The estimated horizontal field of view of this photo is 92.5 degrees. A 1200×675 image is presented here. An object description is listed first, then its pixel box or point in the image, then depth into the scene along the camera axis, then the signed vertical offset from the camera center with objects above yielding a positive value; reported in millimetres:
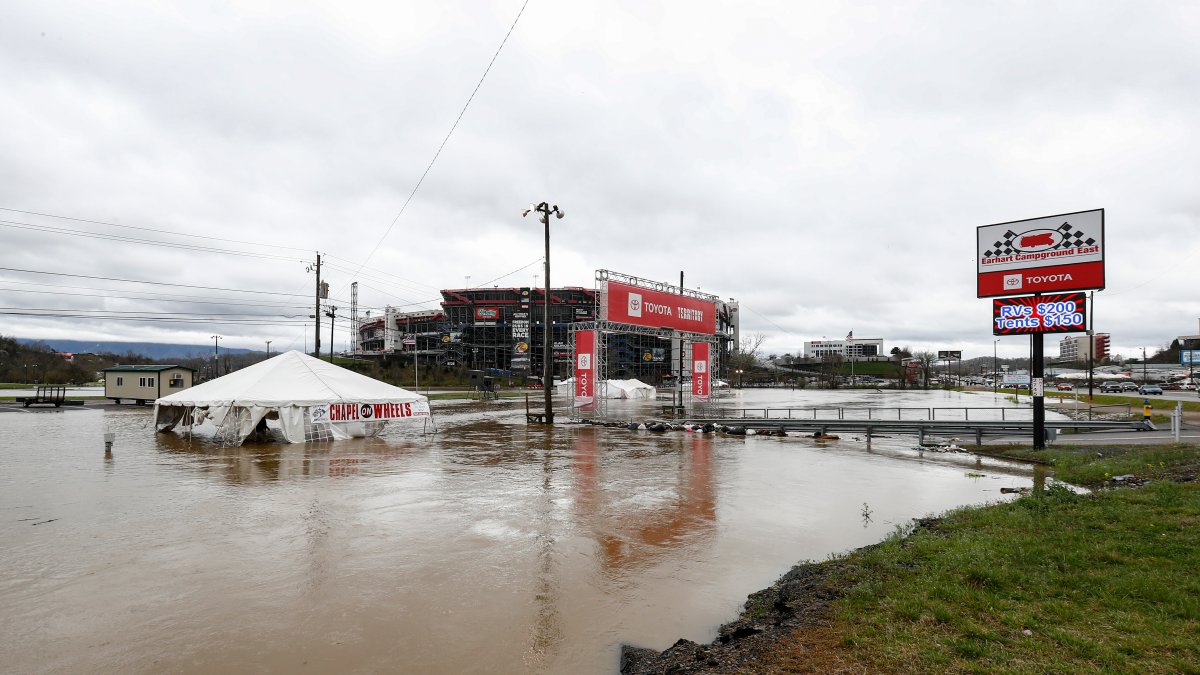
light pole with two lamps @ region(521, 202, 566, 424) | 25953 +1170
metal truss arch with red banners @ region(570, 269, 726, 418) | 26438 +1339
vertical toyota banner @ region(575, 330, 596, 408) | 28028 -582
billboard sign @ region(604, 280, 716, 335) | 26812 +2412
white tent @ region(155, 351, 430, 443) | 21172 -1708
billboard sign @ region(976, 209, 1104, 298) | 17281 +3092
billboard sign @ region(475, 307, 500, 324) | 103125 +7524
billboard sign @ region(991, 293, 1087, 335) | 17375 +1238
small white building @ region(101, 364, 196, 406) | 38156 -1579
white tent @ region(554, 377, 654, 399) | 56053 -3329
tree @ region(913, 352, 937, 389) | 97675 -989
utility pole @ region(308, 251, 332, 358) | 34812 +1386
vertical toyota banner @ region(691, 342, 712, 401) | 34906 -1052
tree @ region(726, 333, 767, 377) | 112788 -888
